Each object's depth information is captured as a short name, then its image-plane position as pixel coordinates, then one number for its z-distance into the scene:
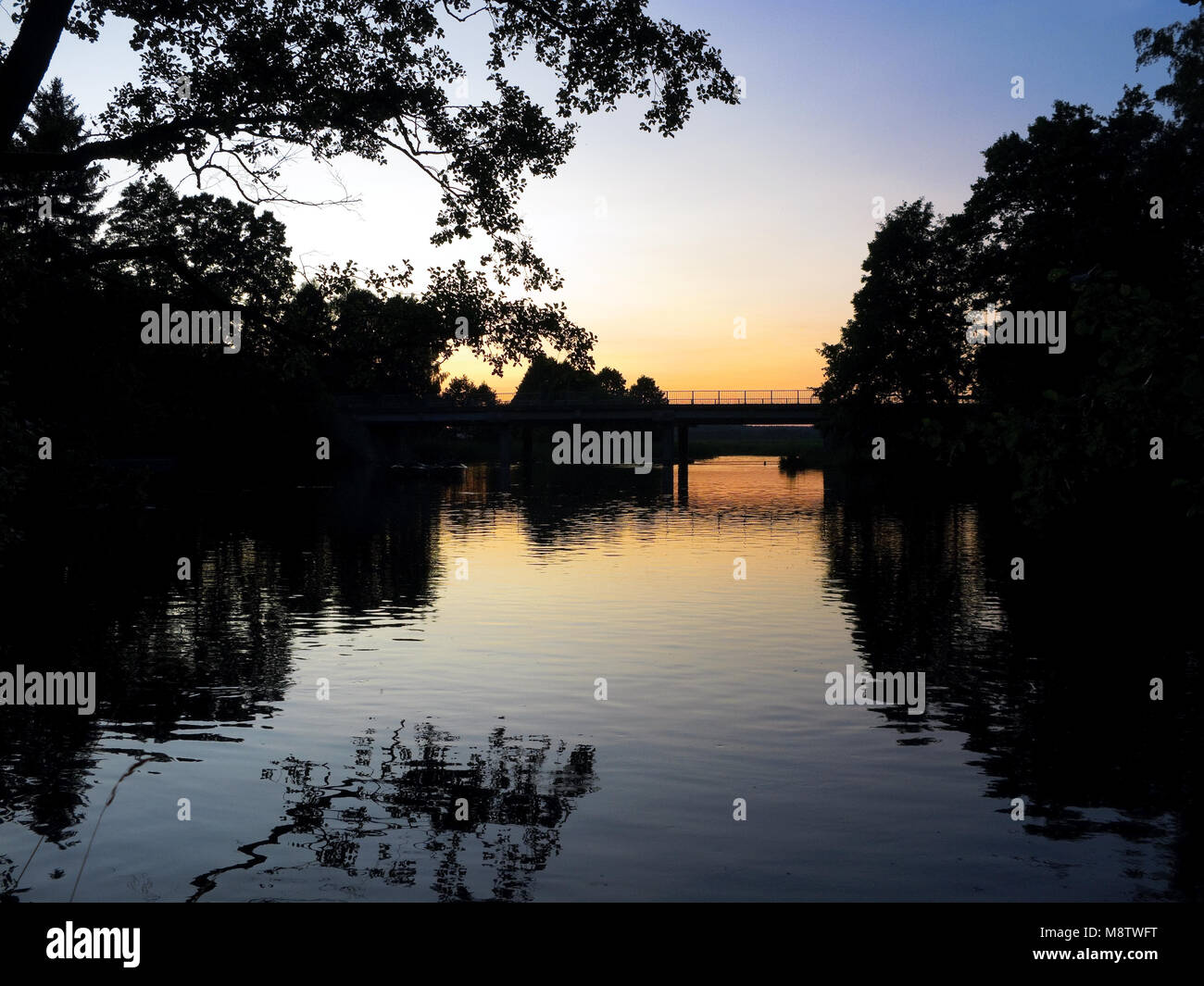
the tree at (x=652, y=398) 115.19
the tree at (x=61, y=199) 69.81
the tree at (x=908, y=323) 88.31
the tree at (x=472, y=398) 117.26
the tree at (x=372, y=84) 15.29
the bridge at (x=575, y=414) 113.88
